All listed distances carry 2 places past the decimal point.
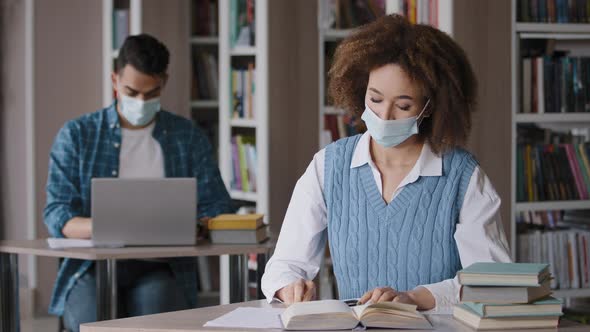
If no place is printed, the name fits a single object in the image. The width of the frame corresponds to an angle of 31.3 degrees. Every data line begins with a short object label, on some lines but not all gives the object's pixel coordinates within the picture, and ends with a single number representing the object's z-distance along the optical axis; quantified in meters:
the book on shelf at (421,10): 4.21
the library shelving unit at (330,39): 5.24
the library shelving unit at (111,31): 6.34
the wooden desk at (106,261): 3.63
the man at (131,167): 3.92
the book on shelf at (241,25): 5.40
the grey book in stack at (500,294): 2.20
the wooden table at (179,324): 2.26
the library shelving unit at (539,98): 4.17
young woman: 2.71
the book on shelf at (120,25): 6.32
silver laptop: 3.72
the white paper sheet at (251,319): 2.30
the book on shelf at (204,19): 6.68
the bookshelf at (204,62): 6.65
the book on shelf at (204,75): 6.74
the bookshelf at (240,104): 5.26
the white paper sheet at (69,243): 3.78
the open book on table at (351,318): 2.23
